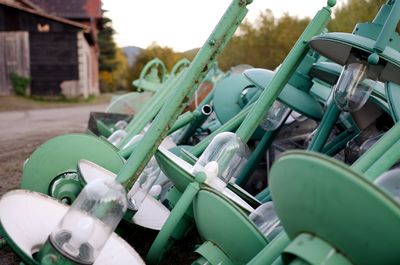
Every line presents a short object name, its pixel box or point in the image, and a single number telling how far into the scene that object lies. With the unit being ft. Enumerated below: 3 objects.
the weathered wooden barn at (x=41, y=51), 60.08
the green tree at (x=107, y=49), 139.54
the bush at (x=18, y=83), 59.79
